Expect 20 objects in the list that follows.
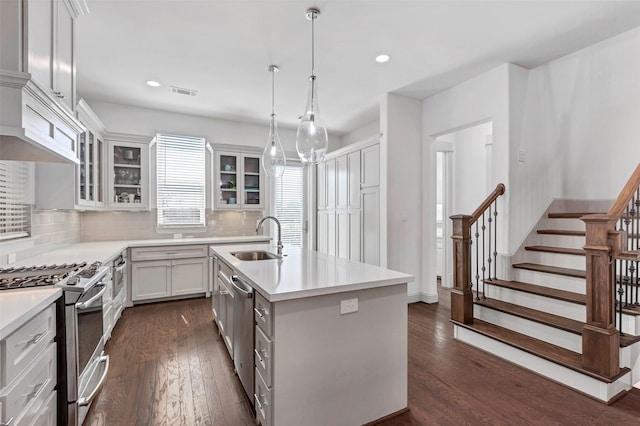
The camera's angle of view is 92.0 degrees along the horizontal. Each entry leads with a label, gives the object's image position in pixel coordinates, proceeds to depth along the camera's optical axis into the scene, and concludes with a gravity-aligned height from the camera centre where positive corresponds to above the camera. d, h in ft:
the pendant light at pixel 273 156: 10.82 +2.09
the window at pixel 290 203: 19.71 +0.73
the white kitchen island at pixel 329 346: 5.45 -2.51
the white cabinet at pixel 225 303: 8.49 -2.67
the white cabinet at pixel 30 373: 3.88 -2.25
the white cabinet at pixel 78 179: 9.99 +1.25
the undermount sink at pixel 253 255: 10.13 -1.36
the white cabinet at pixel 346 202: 15.43 +0.70
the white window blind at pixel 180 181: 15.81 +1.78
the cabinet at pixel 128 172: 14.37 +2.05
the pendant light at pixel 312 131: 8.19 +2.24
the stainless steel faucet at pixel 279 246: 9.34 -0.98
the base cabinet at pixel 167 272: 13.78 -2.65
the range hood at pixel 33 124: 4.93 +1.68
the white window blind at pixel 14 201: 8.13 +0.38
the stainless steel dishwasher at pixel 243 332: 6.55 -2.70
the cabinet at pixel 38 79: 5.00 +2.56
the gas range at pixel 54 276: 5.59 -1.24
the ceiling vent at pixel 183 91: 13.30 +5.42
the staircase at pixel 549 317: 7.48 -3.02
